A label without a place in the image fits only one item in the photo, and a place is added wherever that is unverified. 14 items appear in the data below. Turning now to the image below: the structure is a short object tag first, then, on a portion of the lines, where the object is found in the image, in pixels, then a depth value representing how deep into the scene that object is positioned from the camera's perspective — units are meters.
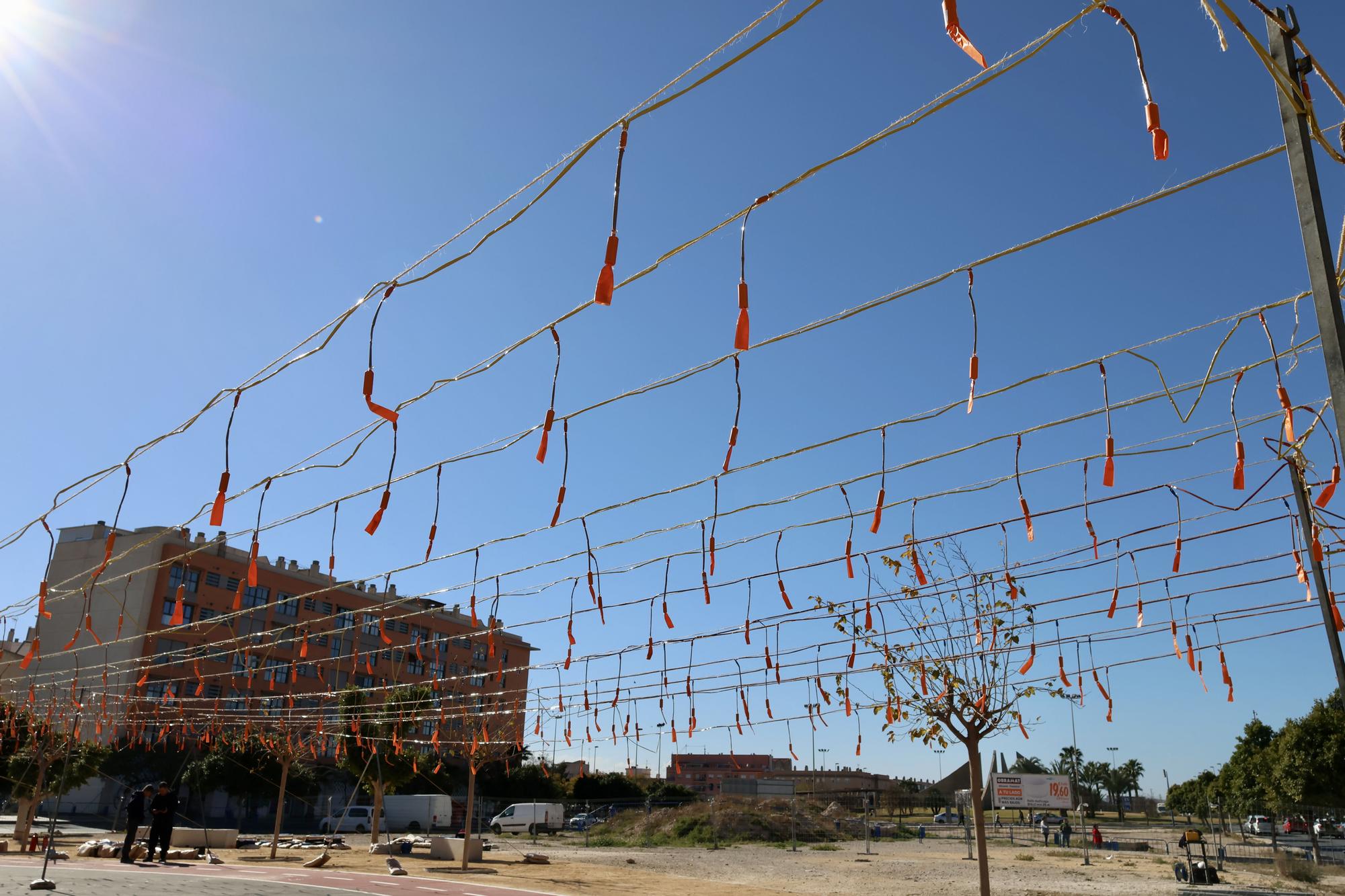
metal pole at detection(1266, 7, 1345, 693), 3.68
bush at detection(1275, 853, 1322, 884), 24.53
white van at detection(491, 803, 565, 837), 51.12
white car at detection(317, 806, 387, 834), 49.62
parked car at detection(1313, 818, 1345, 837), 38.59
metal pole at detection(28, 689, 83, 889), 12.45
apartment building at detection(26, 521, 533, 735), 53.81
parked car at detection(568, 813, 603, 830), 53.91
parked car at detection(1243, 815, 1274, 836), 54.46
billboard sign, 52.34
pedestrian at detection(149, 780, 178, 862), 20.03
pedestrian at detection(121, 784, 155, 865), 20.42
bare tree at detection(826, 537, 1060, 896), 16.39
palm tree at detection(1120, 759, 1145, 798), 96.69
